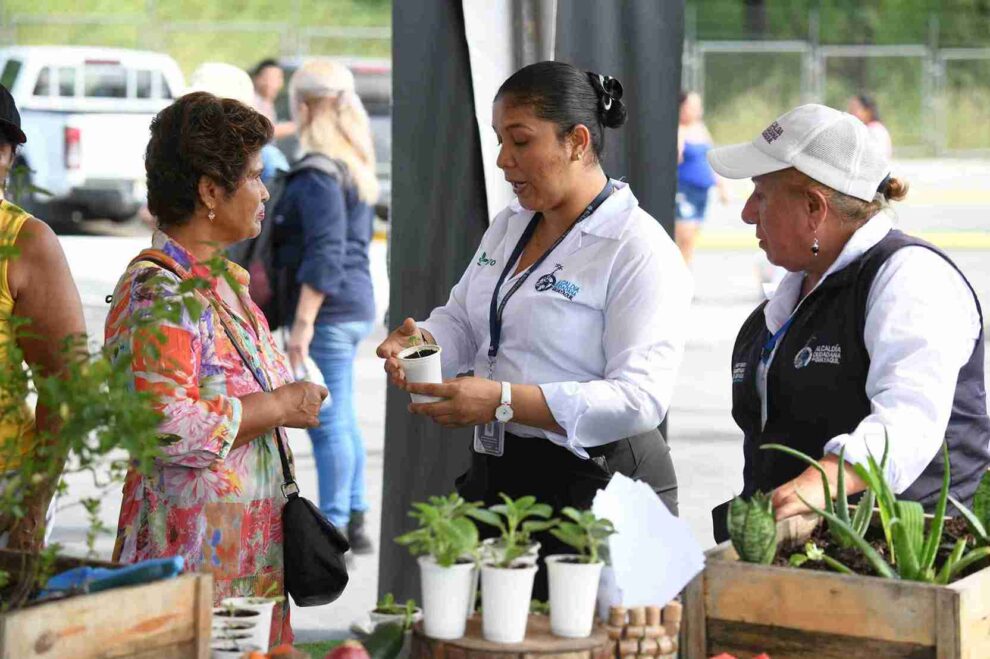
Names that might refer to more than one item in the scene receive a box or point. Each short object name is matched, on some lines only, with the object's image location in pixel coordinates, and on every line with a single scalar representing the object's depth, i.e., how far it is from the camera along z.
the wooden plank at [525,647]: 4.72
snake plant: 4.93
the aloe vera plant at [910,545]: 4.91
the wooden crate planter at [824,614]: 4.80
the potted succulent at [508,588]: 4.73
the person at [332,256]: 8.29
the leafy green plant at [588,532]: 4.78
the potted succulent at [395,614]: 4.88
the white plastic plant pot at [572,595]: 4.75
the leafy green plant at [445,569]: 4.73
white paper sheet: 4.80
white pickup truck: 24.17
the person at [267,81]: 13.01
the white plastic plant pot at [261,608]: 4.88
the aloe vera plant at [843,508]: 5.02
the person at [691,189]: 16.82
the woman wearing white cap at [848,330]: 5.19
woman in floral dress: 5.34
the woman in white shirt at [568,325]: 5.47
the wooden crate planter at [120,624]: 4.62
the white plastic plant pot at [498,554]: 4.78
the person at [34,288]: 5.52
